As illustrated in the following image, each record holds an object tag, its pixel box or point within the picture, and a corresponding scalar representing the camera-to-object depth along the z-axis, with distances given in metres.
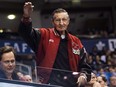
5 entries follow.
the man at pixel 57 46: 5.98
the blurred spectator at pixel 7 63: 5.06
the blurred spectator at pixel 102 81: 7.21
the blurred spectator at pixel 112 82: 6.80
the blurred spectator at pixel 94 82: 6.32
